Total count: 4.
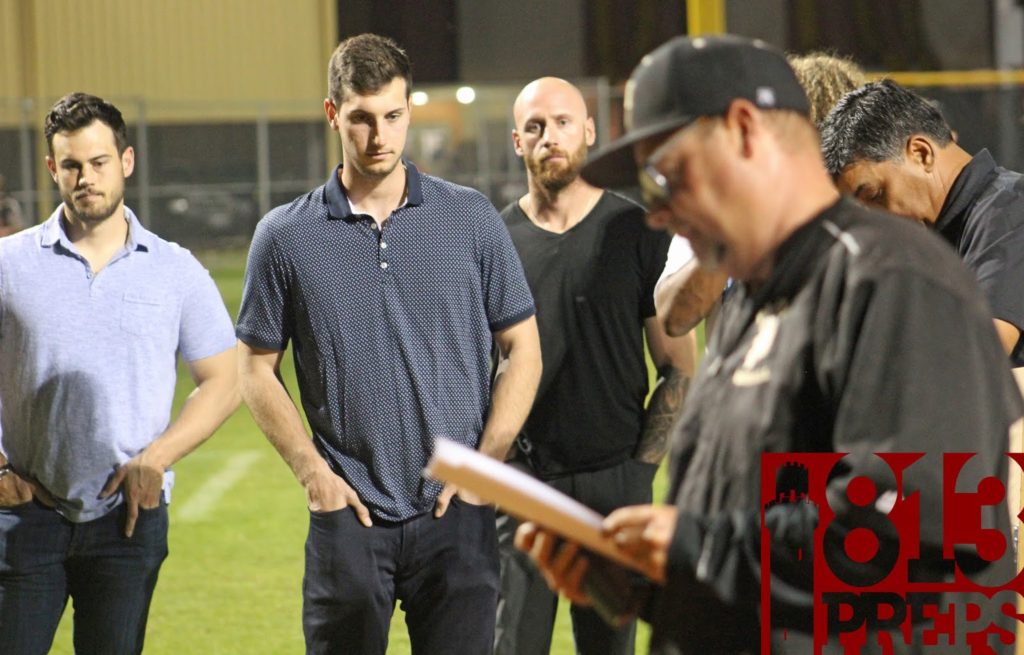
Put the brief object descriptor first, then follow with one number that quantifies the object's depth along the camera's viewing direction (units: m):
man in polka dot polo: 7.47
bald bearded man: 8.72
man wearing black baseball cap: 3.31
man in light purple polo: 7.74
